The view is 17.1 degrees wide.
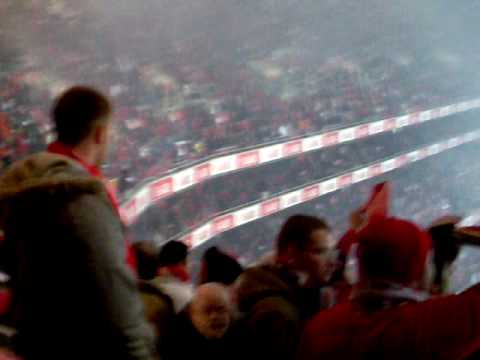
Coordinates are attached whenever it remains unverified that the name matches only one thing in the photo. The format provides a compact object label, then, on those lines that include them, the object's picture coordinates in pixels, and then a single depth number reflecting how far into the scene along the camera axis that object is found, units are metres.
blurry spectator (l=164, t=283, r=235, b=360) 5.77
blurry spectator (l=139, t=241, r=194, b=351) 5.85
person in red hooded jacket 5.12
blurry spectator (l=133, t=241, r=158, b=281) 6.53
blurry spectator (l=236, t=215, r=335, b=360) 5.63
